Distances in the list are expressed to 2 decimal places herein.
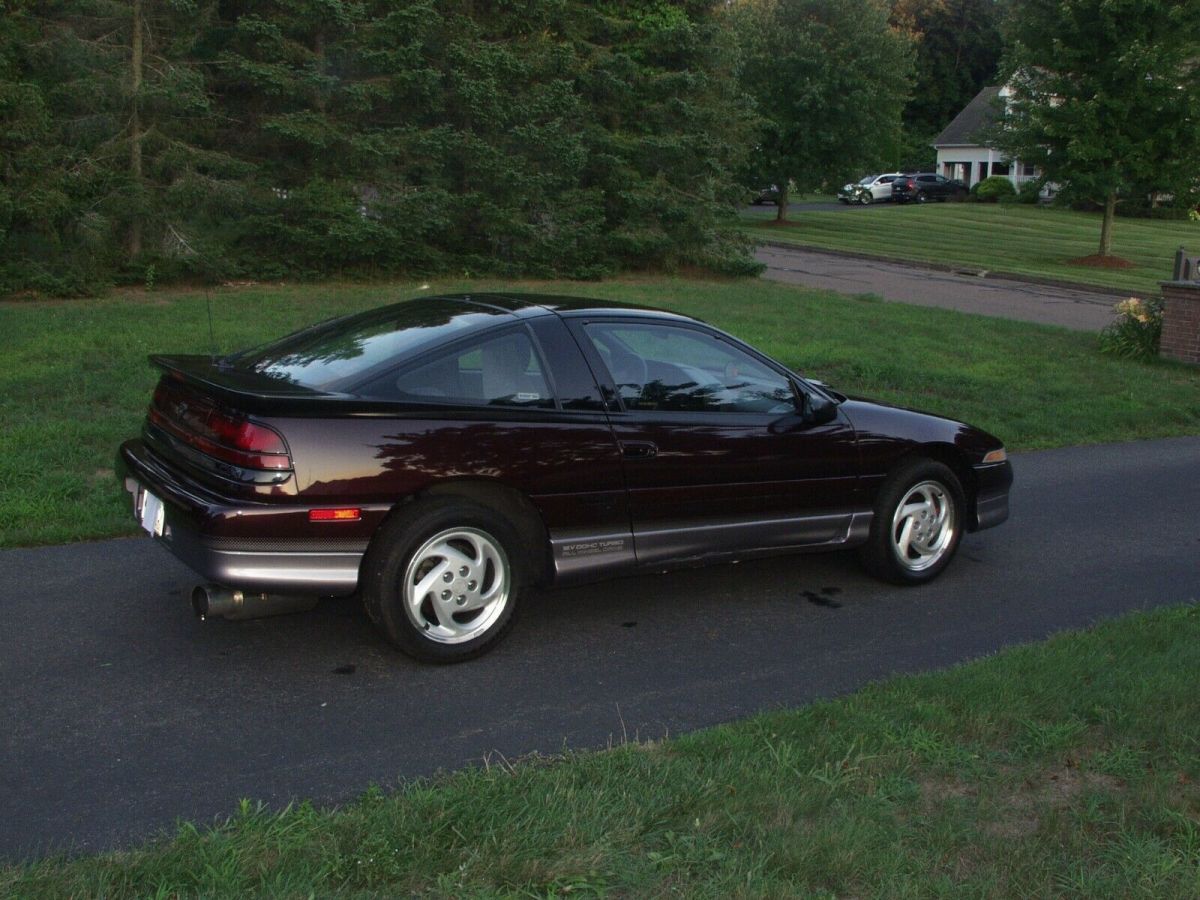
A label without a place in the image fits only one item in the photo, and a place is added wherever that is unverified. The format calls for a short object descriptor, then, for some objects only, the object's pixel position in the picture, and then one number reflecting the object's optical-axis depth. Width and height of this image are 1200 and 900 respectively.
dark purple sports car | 4.94
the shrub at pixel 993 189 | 60.66
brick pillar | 15.37
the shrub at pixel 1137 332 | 16.08
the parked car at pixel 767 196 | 52.86
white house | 68.56
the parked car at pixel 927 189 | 61.94
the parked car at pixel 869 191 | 61.09
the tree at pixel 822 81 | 40.25
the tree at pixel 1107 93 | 27.62
